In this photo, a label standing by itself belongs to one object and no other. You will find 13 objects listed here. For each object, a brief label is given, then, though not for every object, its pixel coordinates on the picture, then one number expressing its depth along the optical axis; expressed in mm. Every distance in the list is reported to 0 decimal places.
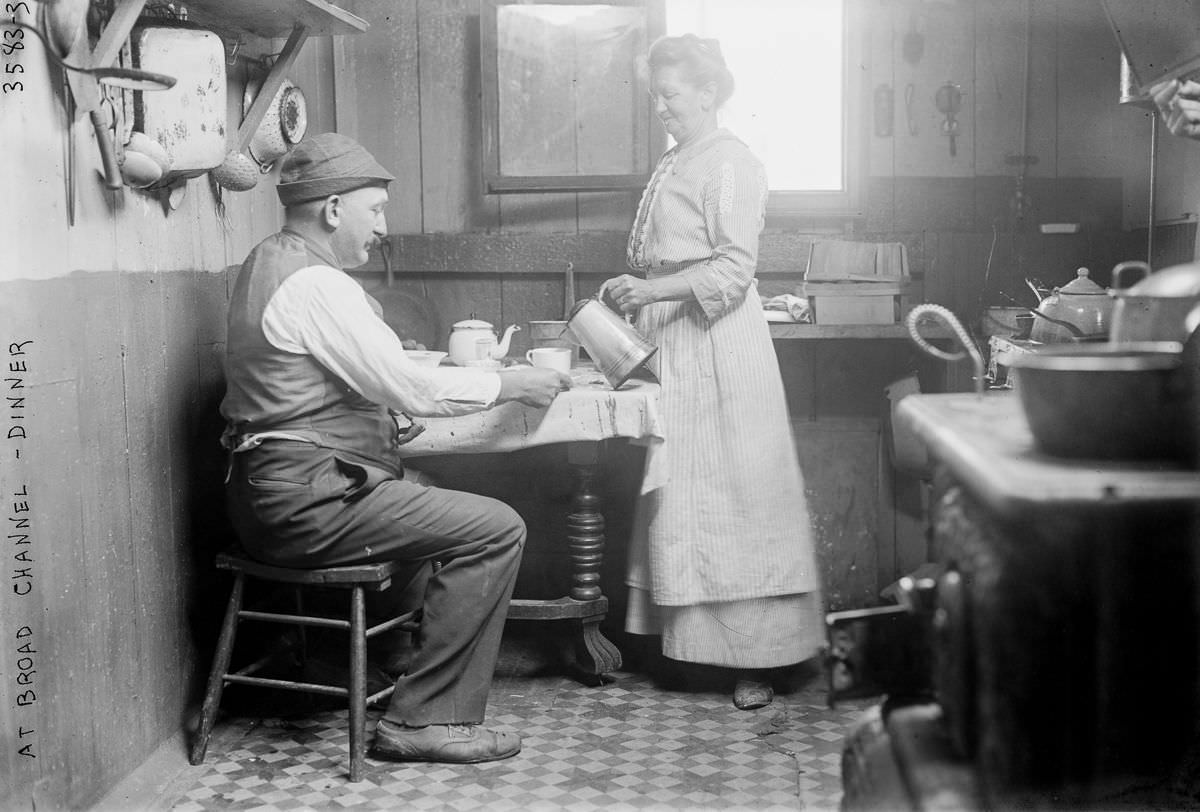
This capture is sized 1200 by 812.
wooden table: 3555
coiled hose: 1847
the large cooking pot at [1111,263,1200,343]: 1708
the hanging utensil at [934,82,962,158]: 4453
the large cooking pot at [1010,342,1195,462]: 1455
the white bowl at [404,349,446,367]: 3746
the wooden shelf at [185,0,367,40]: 3410
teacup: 3670
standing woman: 3762
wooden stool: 3180
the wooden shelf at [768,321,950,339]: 4223
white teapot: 3900
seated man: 3127
